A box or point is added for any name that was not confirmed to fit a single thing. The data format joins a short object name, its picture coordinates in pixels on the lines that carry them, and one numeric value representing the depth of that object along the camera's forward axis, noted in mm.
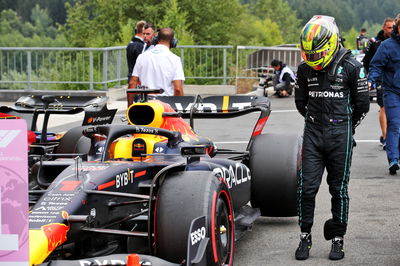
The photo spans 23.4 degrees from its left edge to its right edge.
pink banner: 4238
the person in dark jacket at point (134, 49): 13469
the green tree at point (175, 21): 32562
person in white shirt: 10680
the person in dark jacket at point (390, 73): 10359
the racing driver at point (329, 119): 7027
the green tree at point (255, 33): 89131
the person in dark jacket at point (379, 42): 12711
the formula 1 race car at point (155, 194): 5667
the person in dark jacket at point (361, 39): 36322
